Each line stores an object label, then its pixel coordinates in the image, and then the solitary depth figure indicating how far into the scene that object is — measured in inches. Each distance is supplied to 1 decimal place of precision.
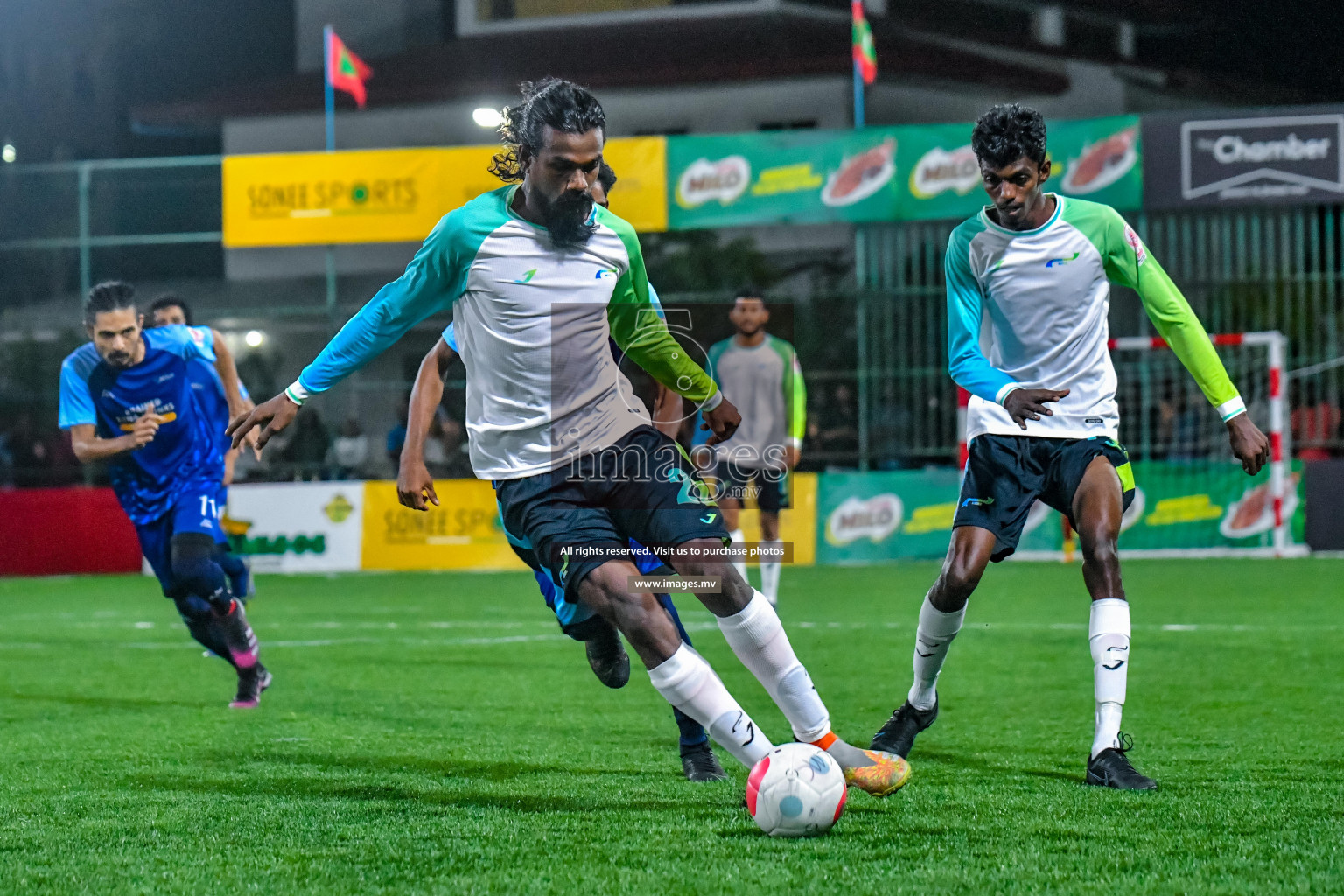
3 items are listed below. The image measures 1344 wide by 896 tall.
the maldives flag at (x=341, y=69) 875.4
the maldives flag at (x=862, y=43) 869.8
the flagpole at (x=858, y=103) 804.6
